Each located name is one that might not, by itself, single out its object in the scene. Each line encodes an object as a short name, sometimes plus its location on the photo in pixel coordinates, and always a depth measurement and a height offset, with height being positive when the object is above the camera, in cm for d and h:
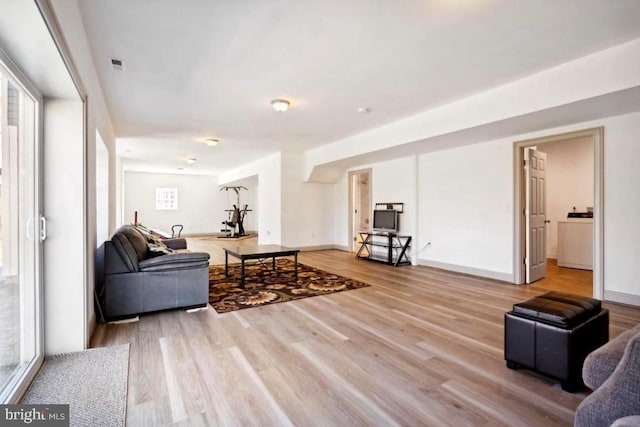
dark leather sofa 309 -69
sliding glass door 181 -14
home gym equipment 1196 -34
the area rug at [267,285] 379 -106
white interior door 475 -5
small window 1224 +56
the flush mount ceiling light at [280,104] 414 +144
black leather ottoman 192 -80
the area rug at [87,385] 168 -107
